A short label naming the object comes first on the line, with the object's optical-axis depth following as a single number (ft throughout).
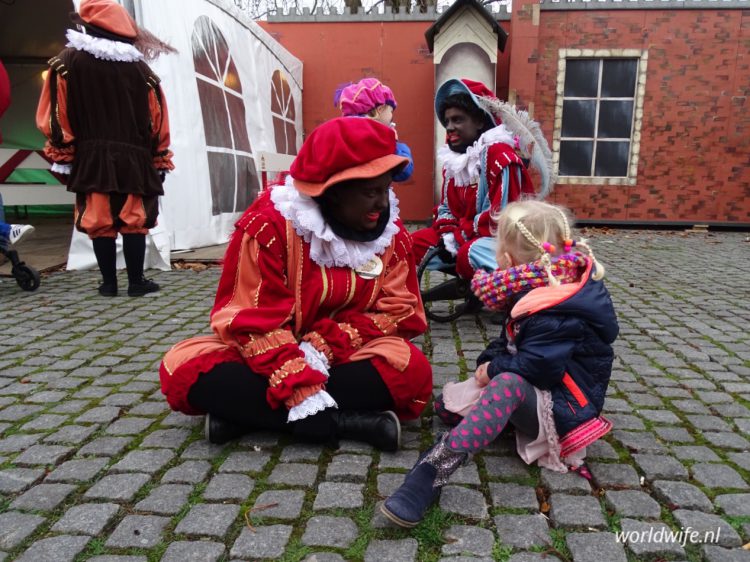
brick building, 29.96
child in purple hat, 14.05
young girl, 6.33
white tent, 19.42
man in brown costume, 14.08
